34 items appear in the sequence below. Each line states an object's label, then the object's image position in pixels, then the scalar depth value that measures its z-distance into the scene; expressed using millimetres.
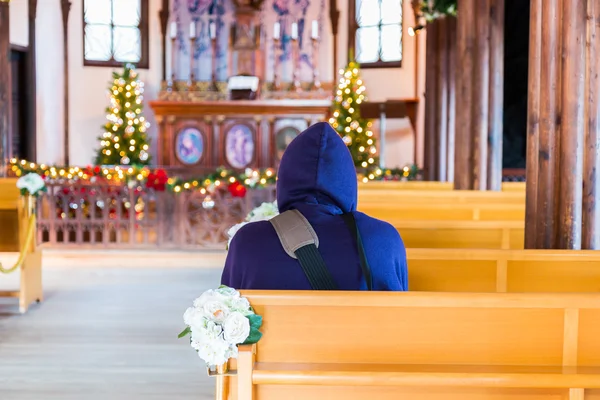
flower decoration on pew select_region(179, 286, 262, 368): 2127
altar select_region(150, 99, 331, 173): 15688
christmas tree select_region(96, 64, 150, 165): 15906
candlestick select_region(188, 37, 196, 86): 16938
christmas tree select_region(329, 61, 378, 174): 15609
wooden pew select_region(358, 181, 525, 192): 8641
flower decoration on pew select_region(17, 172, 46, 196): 6590
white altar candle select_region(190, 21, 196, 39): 16397
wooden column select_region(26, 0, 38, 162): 15961
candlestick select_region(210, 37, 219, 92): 17186
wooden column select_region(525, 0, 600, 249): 4352
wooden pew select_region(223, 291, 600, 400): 2262
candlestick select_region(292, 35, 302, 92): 16516
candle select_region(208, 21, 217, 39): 16595
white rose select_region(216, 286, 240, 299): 2178
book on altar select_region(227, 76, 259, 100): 15742
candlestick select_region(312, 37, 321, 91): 16641
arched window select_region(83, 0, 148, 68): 17281
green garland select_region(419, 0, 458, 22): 9805
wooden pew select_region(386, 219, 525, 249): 4660
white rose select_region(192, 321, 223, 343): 2127
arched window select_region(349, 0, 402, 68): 16969
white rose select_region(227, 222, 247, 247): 4230
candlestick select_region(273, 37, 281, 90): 16750
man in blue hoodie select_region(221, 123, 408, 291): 2520
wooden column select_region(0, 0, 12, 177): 14328
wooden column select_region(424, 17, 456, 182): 12016
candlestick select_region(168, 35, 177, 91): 16859
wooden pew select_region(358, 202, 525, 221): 5828
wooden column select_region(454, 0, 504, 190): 8008
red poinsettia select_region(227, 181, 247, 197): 9672
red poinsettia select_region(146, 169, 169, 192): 9539
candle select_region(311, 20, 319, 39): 15773
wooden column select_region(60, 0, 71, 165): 16891
